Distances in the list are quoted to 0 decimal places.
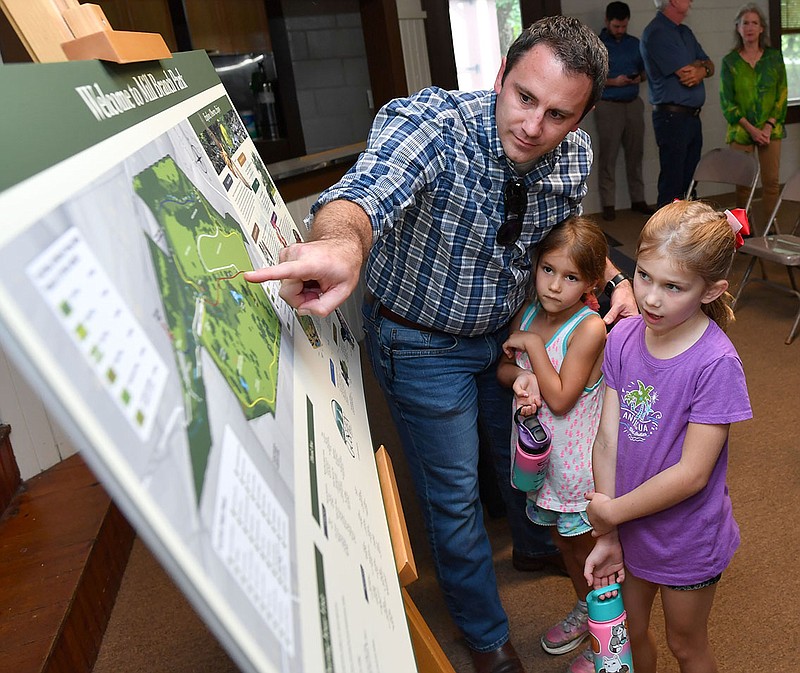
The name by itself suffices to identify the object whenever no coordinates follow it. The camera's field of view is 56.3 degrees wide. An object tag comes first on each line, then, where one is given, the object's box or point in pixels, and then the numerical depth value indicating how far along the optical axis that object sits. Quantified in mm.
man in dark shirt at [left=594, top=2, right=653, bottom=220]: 6309
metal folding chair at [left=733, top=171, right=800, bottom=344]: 3733
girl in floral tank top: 1721
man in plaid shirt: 1411
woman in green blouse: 5016
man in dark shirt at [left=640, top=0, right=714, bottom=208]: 5273
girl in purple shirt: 1310
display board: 441
